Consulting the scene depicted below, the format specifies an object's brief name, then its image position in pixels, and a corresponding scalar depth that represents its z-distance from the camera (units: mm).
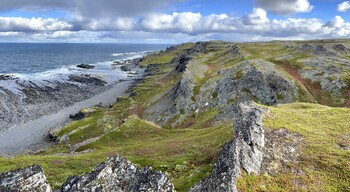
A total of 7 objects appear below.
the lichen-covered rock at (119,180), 20906
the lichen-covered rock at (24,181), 20186
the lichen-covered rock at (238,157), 21858
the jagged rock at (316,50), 117700
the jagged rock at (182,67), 138675
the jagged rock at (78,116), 105600
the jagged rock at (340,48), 138500
